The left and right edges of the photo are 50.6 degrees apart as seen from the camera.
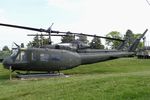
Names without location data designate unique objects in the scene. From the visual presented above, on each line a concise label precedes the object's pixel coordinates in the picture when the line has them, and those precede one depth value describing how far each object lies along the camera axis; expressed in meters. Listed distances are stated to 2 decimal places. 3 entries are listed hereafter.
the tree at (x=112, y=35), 66.69
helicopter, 11.13
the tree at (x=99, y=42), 53.65
